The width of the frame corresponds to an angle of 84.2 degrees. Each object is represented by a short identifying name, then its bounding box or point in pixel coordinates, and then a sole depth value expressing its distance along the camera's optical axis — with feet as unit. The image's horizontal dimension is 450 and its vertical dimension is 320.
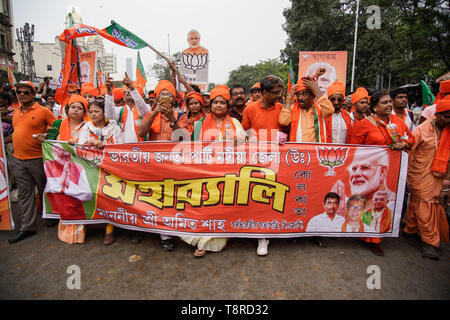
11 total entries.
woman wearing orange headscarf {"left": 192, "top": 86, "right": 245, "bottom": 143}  10.73
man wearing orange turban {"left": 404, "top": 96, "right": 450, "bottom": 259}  9.97
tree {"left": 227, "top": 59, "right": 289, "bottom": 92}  149.56
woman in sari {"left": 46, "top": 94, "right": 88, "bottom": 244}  11.07
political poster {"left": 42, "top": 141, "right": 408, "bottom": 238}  9.95
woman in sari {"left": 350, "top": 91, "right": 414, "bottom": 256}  10.18
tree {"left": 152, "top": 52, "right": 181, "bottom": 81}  122.01
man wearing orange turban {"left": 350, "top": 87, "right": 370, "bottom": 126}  12.83
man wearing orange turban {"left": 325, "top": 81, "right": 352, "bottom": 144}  12.51
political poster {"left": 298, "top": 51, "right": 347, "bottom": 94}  23.41
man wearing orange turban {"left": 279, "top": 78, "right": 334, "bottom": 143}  10.70
